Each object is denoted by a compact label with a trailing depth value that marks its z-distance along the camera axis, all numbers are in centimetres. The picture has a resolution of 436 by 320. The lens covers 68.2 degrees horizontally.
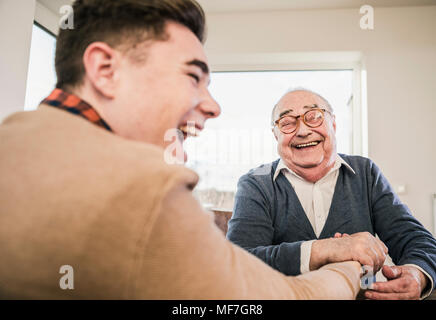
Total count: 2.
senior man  100
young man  37
